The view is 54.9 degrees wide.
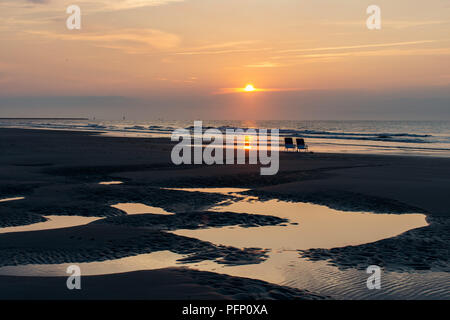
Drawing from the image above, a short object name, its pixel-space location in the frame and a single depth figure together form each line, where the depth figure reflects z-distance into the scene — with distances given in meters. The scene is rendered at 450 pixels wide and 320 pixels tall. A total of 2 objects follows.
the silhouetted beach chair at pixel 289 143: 35.75
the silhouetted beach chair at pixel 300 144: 34.31
